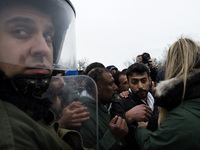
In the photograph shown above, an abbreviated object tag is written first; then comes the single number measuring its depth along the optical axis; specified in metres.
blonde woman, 1.19
